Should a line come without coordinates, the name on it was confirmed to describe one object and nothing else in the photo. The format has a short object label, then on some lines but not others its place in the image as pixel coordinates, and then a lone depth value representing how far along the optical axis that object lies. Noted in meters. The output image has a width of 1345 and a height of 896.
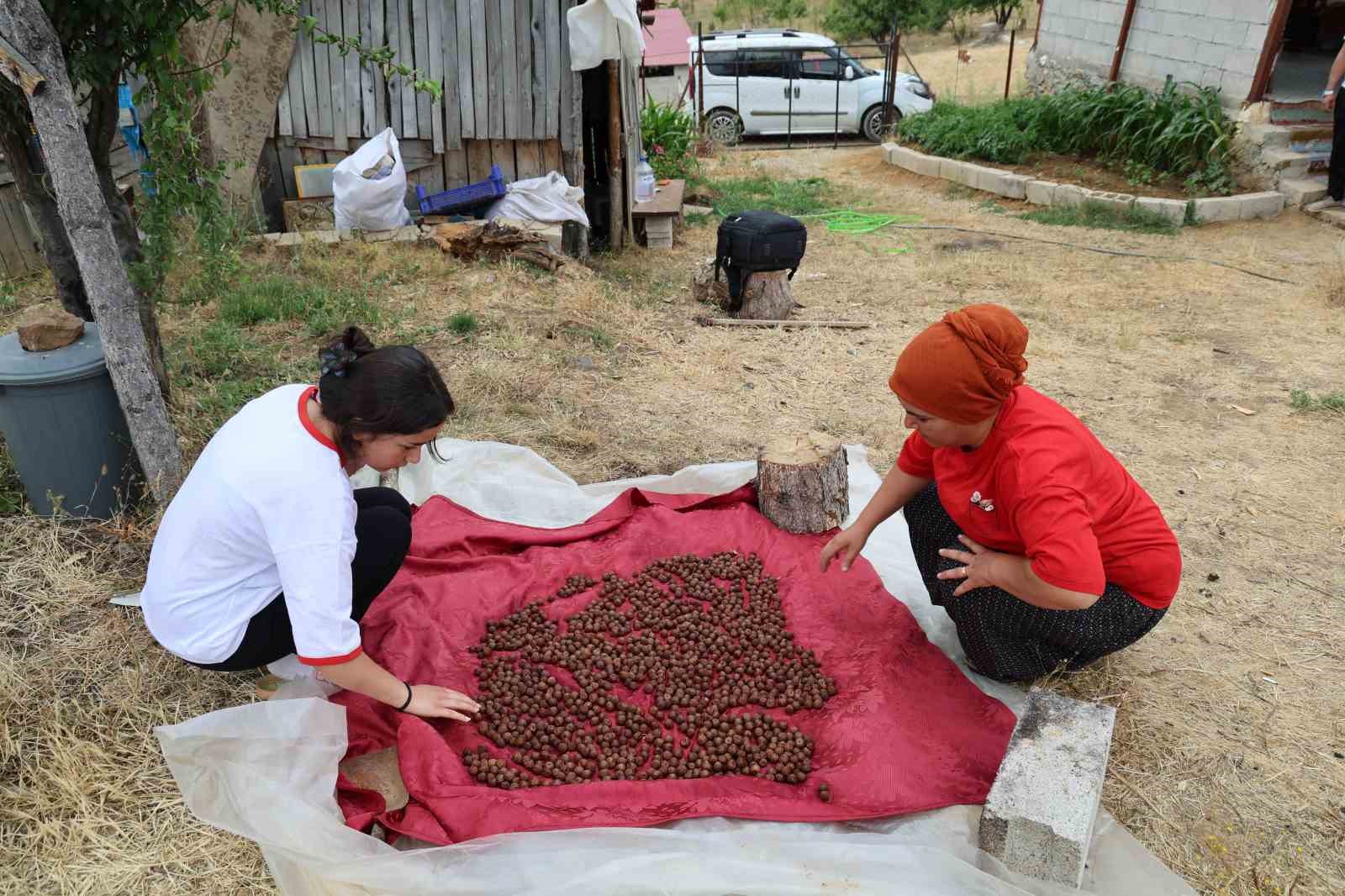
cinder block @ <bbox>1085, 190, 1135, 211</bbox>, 9.09
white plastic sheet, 2.15
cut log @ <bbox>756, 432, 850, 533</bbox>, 3.73
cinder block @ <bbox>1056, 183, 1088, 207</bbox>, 9.50
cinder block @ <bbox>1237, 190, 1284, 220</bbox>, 8.80
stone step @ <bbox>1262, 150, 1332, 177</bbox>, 8.83
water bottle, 8.68
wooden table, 8.47
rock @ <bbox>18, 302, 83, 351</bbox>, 3.27
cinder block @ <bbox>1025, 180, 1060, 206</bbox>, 9.77
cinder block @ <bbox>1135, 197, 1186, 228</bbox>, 8.84
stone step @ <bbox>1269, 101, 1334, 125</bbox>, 9.01
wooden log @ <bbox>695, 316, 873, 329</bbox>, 6.45
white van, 14.22
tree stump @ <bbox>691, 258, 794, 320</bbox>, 6.59
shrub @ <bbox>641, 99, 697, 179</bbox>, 10.77
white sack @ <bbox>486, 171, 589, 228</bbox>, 7.45
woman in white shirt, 2.19
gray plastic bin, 3.22
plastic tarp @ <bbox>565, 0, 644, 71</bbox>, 6.98
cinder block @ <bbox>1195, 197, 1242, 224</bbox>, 8.82
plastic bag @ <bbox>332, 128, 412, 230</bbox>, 6.93
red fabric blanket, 2.47
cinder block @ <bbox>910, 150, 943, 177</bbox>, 11.33
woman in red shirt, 2.33
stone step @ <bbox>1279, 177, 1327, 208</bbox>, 8.70
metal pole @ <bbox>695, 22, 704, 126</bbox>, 13.71
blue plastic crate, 7.49
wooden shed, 7.13
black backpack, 6.42
